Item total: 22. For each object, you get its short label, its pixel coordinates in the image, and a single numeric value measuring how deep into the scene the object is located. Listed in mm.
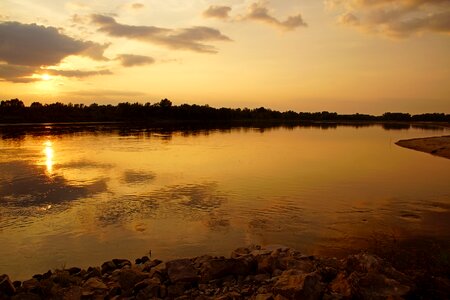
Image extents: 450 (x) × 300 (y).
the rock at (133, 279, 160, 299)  8039
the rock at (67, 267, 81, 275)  9679
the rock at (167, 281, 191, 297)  8172
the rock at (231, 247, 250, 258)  10306
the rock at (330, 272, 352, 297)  7095
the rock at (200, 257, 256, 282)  8703
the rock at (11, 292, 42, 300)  7801
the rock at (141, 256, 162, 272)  9656
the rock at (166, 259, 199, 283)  8523
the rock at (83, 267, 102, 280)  9371
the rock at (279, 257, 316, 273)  8742
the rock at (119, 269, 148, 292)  8438
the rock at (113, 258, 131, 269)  10196
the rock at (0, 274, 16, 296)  8135
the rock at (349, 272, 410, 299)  6895
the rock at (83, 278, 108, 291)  8438
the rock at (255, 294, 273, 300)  7211
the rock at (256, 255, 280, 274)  8953
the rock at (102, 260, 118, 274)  9845
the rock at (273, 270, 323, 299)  6914
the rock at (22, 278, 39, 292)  8367
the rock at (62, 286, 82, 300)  8188
